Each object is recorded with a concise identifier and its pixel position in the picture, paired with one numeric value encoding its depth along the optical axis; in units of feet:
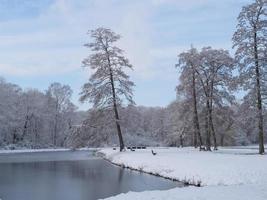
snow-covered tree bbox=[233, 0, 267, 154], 122.62
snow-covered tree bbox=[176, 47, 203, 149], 167.32
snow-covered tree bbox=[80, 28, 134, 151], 164.04
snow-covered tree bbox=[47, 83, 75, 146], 392.27
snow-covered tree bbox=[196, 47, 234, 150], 164.04
